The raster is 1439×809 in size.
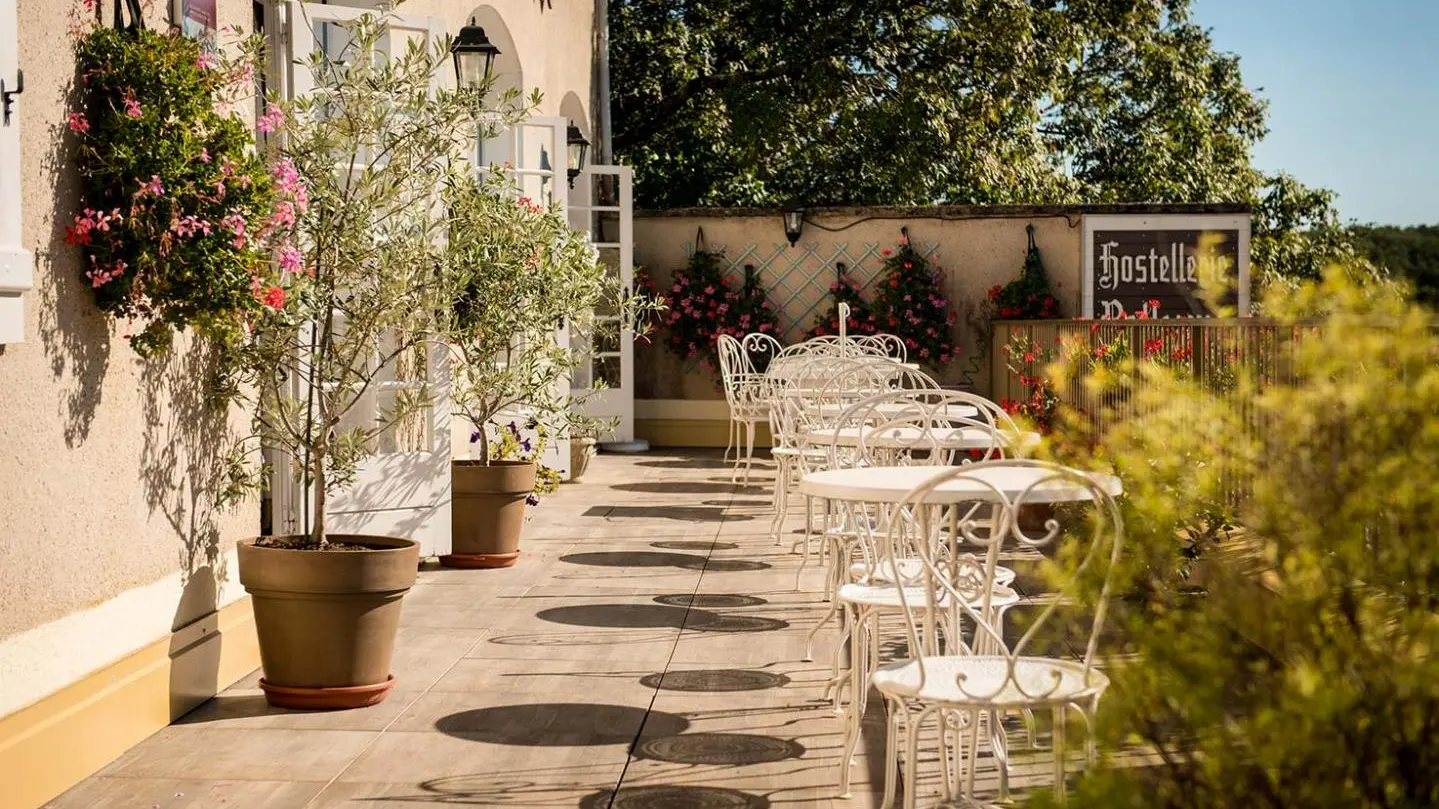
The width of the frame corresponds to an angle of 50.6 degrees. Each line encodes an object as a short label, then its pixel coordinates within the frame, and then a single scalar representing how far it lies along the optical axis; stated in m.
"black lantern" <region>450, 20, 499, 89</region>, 6.55
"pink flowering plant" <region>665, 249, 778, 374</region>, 12.46
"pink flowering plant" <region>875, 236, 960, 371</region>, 12.14
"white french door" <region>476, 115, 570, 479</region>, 8.24
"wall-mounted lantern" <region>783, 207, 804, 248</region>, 12.60
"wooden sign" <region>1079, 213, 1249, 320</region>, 12.27
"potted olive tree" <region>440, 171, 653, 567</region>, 5.89
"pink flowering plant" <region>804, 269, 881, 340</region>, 12.32
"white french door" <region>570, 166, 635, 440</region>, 10.86
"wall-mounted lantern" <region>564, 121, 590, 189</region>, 9.95
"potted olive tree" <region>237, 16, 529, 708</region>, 4.05
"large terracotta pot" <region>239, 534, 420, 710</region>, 4.02
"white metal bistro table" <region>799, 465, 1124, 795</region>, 2.89
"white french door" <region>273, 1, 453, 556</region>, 5.62
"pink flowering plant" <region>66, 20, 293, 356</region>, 3.49
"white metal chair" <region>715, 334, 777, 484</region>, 9.22
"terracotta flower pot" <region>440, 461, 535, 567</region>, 6.45
